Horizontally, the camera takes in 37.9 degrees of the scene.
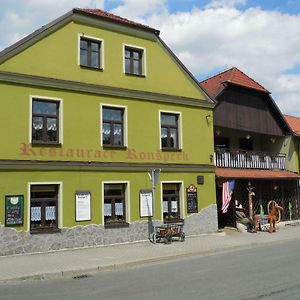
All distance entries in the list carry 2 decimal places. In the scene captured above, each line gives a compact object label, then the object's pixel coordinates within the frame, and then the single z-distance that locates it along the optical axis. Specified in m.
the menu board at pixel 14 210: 14.77
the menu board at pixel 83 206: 16.27
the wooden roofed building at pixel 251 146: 22.70
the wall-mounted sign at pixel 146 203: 18.00
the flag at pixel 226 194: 20.33
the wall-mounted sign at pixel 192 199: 19.47
